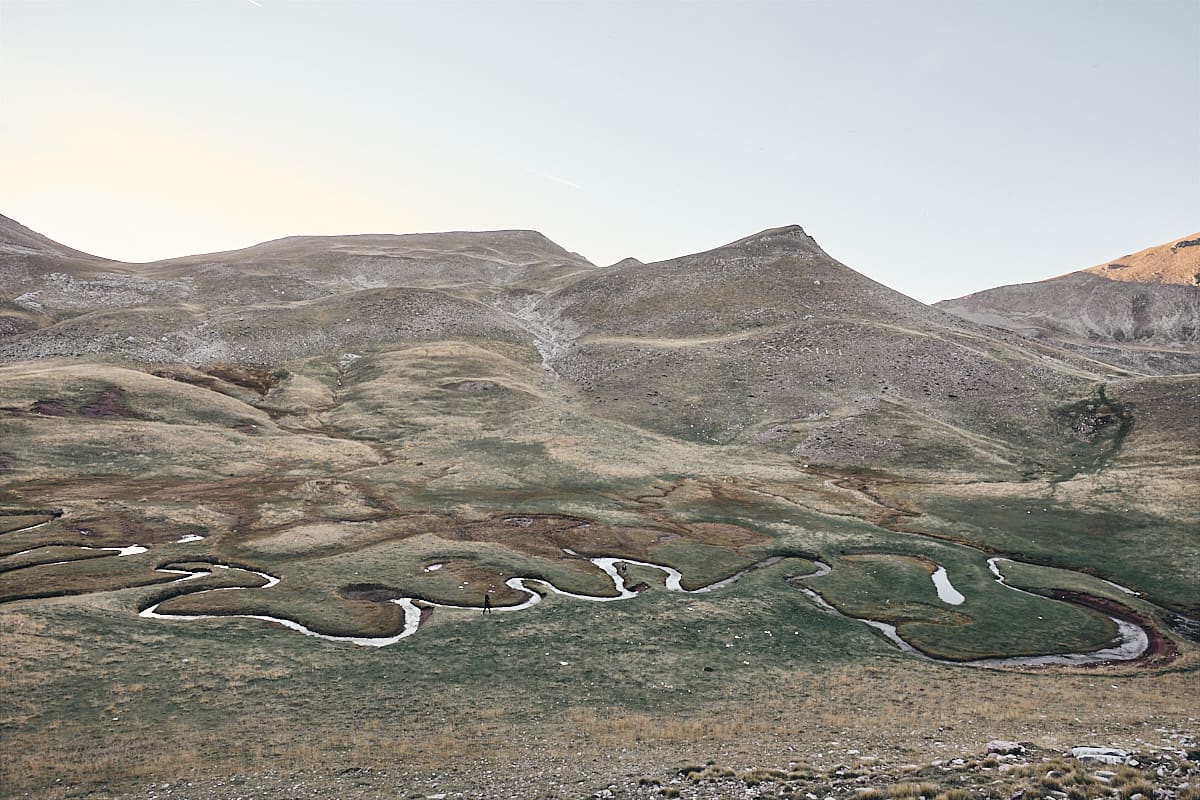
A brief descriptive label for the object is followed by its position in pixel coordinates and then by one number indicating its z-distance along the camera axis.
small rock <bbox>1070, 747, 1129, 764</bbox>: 21.56
